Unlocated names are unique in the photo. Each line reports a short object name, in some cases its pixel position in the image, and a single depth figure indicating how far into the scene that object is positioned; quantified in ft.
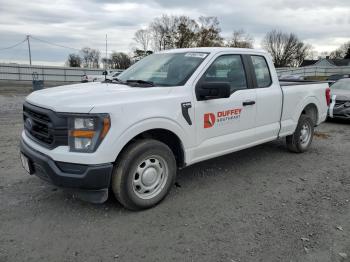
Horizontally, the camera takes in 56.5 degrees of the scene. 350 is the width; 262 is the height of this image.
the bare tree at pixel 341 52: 327.35
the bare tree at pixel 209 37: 174.29
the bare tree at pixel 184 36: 171.94
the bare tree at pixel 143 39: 203.11
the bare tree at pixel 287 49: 295.28
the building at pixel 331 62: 255.56
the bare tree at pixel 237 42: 197.83
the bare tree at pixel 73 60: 234.58
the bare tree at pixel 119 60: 202.47
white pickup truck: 10.66
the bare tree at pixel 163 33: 183.11
